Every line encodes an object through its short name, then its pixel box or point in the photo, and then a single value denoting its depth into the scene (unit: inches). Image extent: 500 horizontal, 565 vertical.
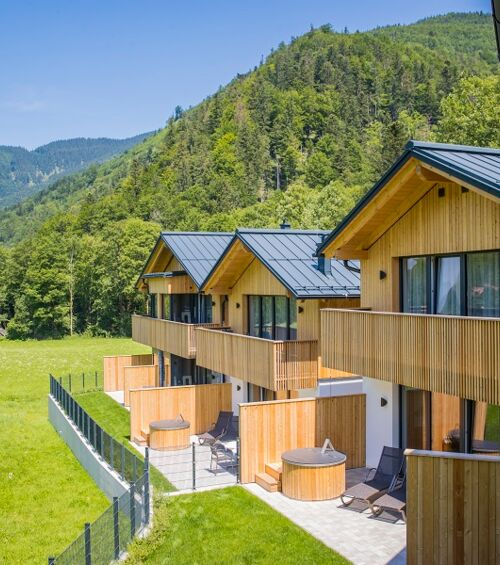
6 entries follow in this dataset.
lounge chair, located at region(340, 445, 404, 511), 519.5
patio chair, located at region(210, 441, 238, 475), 687.1
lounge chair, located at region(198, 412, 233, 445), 773.1
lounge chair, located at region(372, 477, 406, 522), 495.8
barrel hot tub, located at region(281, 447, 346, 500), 556.1
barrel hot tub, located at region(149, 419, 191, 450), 775.7
